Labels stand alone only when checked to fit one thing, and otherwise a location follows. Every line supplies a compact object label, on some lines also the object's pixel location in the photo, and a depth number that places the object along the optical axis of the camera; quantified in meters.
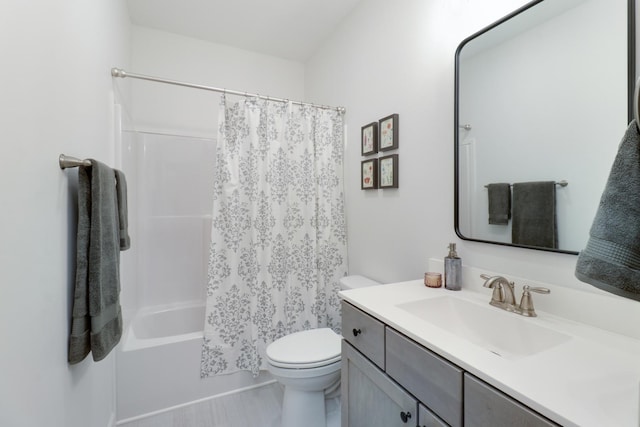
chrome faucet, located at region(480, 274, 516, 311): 1.04
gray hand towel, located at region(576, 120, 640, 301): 0.47
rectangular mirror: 0.88
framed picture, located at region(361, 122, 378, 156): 1.83
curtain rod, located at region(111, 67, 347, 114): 1.59
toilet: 1.46
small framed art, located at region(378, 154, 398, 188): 1.68
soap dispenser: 1.26
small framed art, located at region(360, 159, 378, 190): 1.85
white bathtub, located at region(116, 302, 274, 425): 1.73
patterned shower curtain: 1.81
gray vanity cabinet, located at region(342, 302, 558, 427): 0.65
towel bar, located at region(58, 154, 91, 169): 0.92
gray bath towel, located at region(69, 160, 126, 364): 0.98
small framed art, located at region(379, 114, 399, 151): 1.67
